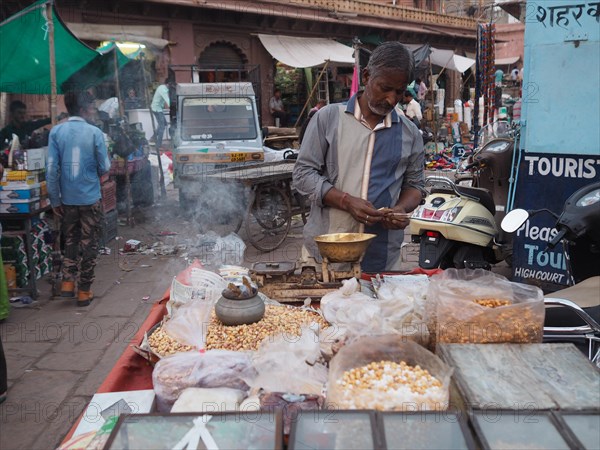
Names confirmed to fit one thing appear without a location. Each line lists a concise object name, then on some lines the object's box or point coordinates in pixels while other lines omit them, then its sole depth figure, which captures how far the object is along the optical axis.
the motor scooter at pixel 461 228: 4.91
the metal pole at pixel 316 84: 16.99
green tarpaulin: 6.39
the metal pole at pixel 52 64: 5.80
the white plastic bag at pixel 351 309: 1.85
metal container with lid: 2.02
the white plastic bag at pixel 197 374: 1.68
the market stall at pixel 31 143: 5.45
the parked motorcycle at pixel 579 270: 2.07
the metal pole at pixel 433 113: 19.58
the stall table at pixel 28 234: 5.42
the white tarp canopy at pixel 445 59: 20.67
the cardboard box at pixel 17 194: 5.32
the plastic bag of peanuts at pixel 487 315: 1.72
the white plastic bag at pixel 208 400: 1.52
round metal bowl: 2.38
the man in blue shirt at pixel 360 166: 2.61
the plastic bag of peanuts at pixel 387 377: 1.39
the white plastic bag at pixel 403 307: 1.87
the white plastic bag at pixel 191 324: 1.97
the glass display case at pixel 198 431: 1.29
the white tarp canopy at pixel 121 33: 12.70
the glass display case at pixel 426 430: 1.25
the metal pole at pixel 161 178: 10.80
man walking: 5.37
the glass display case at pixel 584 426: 1.24
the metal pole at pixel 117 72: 8.58
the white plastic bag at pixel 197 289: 2.31
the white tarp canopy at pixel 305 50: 16.53
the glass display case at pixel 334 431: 1.25
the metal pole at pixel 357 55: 12.04
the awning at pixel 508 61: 30.81
